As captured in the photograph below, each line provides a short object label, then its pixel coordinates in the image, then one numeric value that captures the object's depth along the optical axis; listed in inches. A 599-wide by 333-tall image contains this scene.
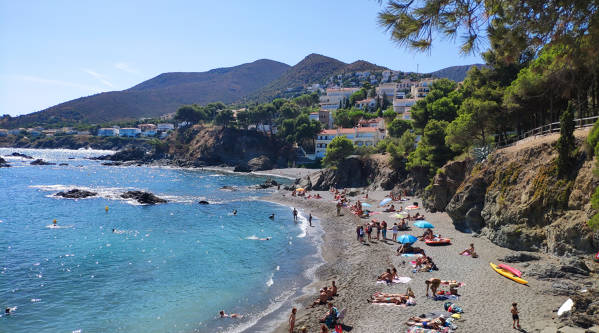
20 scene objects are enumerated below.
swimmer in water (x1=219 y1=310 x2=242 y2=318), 677.9
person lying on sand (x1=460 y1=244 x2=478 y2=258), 828.6
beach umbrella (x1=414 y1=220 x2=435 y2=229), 1052.5
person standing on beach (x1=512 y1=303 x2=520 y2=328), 507.8
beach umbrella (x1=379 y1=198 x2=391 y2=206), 1527.6
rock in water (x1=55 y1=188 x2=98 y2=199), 2064.5
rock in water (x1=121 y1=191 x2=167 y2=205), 1919.5
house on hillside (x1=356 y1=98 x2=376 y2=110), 4448.8
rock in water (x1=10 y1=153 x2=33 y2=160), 4702.3
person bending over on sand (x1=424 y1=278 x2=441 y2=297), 649.0
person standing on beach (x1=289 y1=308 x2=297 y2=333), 598.7
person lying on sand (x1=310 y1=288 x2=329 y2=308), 693.3
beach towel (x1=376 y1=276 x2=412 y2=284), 750.0
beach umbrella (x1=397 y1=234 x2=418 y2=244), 952.3
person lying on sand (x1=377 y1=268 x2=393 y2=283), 757.3
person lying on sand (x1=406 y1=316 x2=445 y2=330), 529.7
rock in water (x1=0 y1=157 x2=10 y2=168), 3646.4
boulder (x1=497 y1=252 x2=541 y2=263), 741.3
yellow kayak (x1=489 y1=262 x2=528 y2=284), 653.8
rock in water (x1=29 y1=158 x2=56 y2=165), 3975.4
